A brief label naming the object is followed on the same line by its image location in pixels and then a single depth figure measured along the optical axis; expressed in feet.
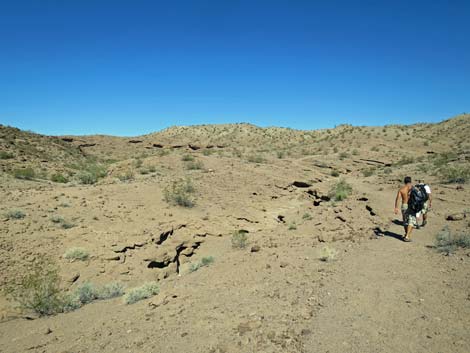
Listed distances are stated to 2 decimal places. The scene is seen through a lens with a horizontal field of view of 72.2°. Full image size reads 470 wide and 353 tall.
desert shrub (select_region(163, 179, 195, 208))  44.37
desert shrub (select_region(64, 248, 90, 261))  28.12
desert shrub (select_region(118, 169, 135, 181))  55.26
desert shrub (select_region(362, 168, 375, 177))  72.49
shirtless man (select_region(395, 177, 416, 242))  27.20
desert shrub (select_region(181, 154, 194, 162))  70.69
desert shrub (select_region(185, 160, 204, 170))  66.35
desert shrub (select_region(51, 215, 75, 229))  32.27
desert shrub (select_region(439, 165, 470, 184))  47.57
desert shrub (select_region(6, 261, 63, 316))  21.49
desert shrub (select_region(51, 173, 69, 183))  57.93
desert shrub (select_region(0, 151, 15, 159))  73.44
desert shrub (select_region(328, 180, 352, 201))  48.44
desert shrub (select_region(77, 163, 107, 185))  55.36
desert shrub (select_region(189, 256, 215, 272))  28.76
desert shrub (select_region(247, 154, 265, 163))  78.02
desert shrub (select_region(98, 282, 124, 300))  24.14
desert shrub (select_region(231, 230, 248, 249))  32.94
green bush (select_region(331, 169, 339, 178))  74.50
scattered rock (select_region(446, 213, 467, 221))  30.48
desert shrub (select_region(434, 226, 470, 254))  22.95
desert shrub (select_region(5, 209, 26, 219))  31.73
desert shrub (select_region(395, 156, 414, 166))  83.51
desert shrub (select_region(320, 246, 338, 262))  24.60
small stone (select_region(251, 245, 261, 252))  29.96
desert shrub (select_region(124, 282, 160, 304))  21.79
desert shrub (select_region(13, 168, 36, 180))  56.27
